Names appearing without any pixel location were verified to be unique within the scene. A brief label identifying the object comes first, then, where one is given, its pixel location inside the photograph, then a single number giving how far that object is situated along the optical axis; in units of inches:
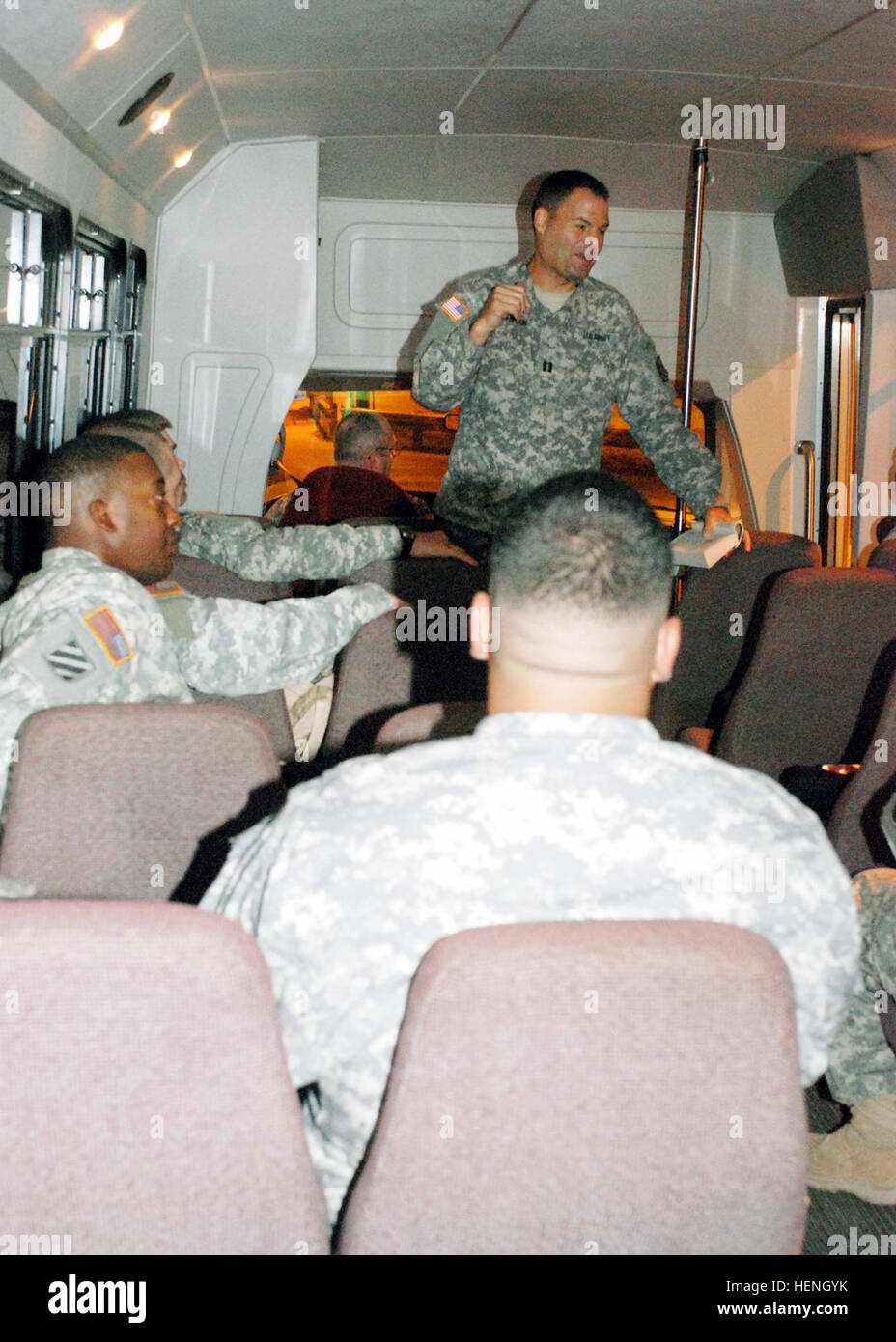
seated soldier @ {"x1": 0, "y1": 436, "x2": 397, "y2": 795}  85.4
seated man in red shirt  190.5
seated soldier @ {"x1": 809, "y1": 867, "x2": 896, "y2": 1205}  88.0
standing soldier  147.7
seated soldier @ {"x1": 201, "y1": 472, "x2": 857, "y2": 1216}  48.6
